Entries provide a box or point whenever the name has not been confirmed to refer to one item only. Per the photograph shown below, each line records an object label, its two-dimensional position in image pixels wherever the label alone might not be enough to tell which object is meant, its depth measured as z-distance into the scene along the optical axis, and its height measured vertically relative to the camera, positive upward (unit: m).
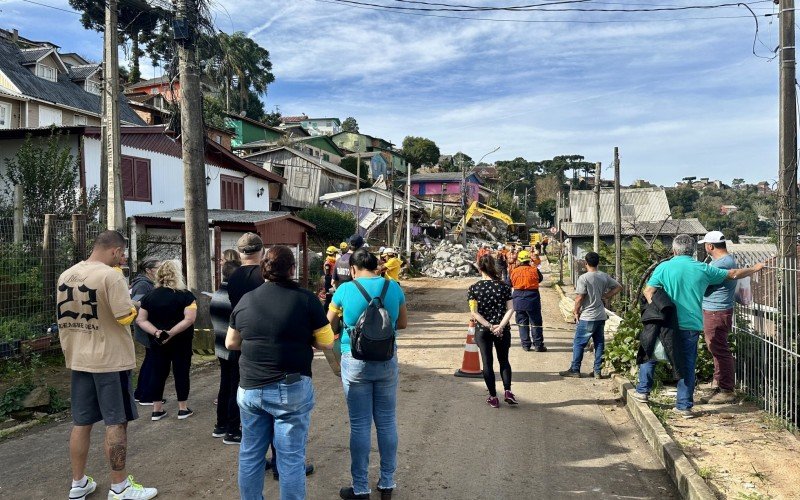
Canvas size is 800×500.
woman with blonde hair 5.83 -0.66
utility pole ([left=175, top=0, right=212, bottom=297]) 9.72 +1.75
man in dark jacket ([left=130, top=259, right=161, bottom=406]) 6.20 -0.98
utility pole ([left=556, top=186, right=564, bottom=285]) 26.13 +0.91
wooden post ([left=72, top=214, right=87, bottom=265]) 9.18 +0.29
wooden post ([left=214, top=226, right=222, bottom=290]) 14.62 +0.04
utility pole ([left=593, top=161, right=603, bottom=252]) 21.86 +1.65
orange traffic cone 8.22 -1.66
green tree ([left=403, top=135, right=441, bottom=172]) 76.38 +13.28
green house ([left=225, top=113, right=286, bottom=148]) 45.26 +10.26
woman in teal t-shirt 4.15 -1.09
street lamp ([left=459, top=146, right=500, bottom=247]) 36.03 +3.35
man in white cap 6.50 -0.94
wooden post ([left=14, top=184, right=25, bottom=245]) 8.36 +0.51
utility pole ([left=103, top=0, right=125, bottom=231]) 10.45 +2.46
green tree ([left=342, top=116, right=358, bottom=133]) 84.06 +19.02
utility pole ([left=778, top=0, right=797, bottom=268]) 6.67 +1.22
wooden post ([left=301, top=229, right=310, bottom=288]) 18.52 -0.36
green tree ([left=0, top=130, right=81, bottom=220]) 12.40 +1.74
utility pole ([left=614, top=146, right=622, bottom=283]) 16.78 +0.40
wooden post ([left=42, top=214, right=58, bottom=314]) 8.69 -0.12
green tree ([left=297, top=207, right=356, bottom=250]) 29.80 +1.37
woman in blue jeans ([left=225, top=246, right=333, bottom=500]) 3.40 -0.73
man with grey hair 5.86 -0.45
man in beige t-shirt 4.03 -0.70
